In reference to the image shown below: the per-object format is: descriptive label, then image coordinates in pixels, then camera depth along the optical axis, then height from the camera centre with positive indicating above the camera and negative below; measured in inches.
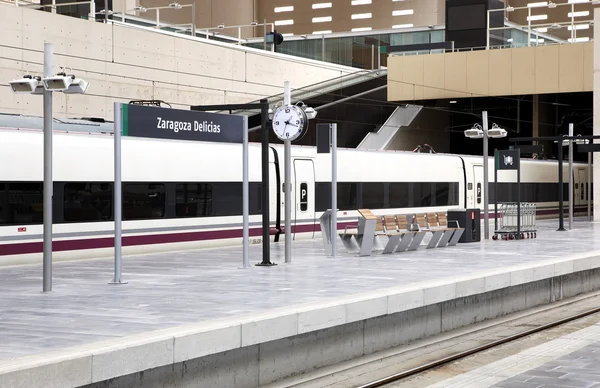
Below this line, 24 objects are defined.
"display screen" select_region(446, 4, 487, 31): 1551.4 +276.1
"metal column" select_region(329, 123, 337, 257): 727.1 -8.3
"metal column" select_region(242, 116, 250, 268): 630.5 -0.5
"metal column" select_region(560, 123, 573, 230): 1153.2 +10.5
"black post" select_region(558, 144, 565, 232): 1119.6 -4.5
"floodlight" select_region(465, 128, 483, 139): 1000.2 +60.5
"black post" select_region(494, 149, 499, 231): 960.9 +33.2
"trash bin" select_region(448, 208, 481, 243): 907.4 -26.4
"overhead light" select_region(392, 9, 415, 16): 2447.1 +451.7
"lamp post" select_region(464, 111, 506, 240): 989.2 +58.4
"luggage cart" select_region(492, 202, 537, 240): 960.9 -31.7
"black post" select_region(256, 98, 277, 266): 648.4 -2.8
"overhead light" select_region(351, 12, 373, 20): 2556.6 +460.4
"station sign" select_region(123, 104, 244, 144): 547.5 +40.1
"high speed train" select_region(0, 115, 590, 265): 671.8 +2.4
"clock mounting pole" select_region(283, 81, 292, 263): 670.5 -3.9
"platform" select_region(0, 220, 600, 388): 330.0 -49.8
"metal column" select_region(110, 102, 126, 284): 539.5 +4.0
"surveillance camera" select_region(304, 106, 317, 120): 690.3 +56.1
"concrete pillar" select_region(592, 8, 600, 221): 1358.3 +117.5
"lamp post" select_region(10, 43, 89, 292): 500.4 +38.4
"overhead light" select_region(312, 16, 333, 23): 2610.7 +456.6
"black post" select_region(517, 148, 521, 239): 951.5 -21.5
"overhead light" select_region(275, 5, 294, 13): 2555.1 +480.5
